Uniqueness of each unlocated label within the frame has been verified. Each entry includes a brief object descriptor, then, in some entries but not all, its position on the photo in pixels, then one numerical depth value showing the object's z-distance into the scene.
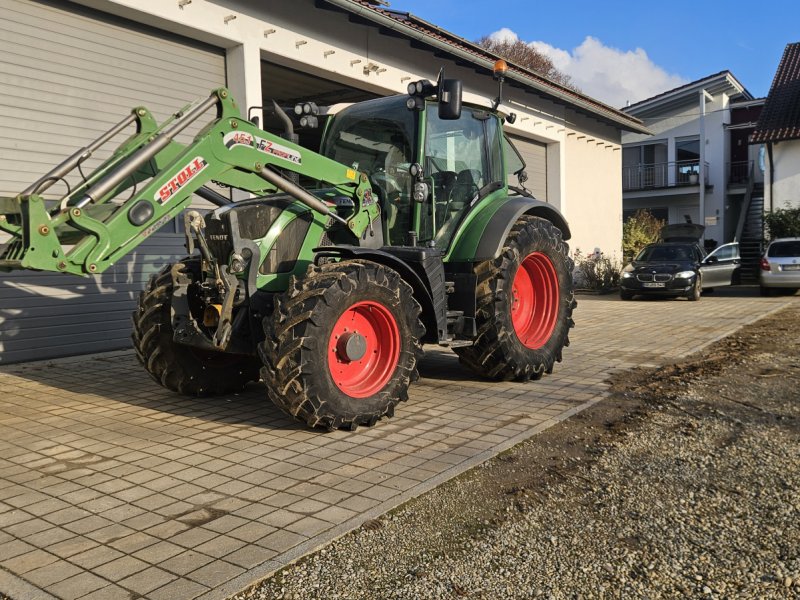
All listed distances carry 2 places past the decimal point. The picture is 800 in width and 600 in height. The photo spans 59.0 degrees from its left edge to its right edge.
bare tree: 36.59
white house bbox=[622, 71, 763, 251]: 30.72
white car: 16.59
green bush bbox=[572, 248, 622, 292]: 20.27
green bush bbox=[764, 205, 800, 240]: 21.23
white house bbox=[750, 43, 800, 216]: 22.91
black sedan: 16.31
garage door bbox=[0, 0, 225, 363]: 7.95
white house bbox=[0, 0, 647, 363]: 8.04
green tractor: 4.68
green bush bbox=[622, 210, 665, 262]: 23.64
